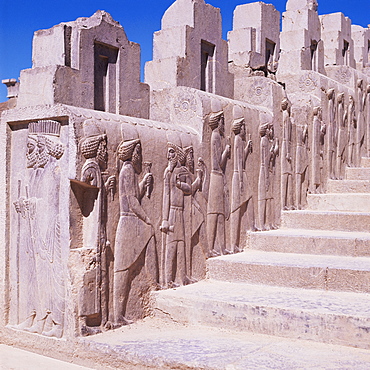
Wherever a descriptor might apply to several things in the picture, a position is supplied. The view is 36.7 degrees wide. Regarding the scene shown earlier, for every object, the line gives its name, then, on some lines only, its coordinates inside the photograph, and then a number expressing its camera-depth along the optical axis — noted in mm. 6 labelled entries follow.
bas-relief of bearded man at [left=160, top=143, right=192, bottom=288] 5516
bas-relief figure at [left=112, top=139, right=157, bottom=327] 4949
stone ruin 4734
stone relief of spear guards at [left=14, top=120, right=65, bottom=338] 4750
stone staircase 4656
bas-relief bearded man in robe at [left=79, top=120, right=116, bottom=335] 4633
